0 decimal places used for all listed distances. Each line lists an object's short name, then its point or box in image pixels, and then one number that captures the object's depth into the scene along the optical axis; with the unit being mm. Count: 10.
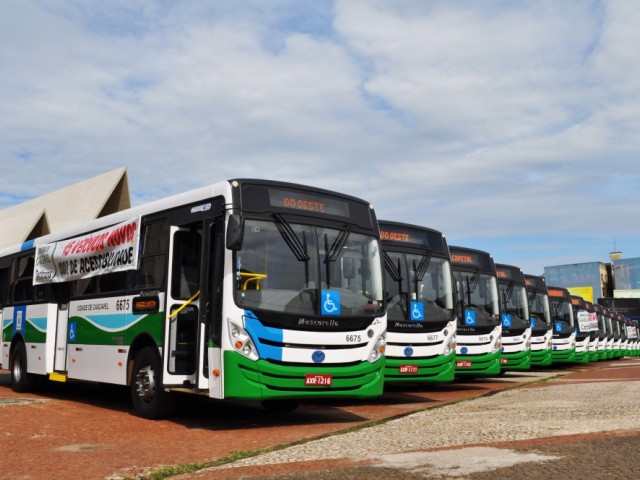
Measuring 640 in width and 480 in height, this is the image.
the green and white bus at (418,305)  12336
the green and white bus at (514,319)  18344
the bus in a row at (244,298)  8617
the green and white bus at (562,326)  25344
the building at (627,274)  87625
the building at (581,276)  86938
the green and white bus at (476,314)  15195
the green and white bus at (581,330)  27453
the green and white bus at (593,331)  29438
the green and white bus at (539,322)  21828
